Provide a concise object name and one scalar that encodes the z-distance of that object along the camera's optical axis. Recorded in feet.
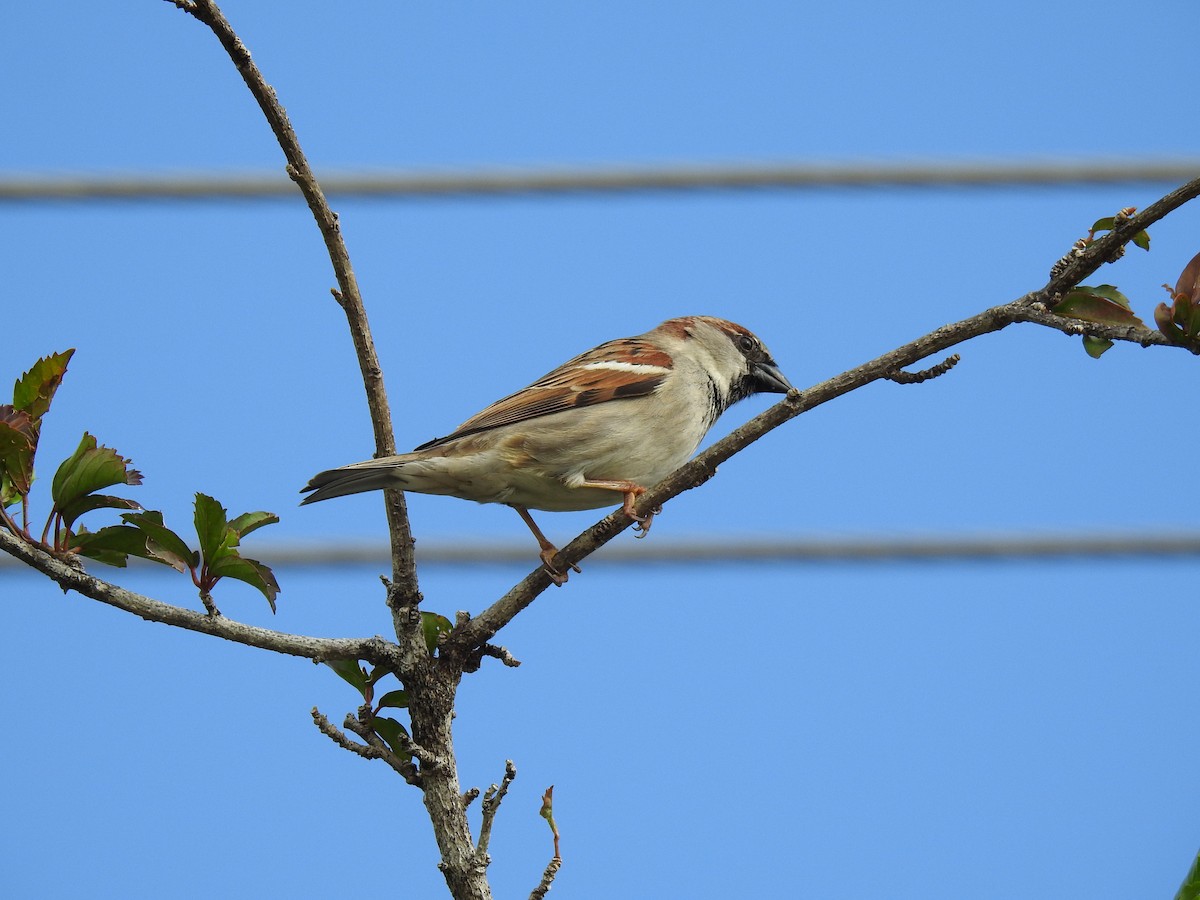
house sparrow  26.96
